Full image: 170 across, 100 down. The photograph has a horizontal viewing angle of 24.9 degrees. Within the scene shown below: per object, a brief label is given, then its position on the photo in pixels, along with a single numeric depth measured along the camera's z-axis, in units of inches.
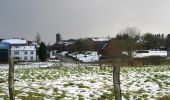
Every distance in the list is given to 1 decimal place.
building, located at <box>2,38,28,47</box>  5516.7
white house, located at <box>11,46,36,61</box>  4935.0
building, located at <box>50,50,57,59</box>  5148.6
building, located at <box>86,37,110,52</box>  5494.6
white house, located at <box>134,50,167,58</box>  4649.6
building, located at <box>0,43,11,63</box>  4092.0
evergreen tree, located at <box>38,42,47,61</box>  4310.5
